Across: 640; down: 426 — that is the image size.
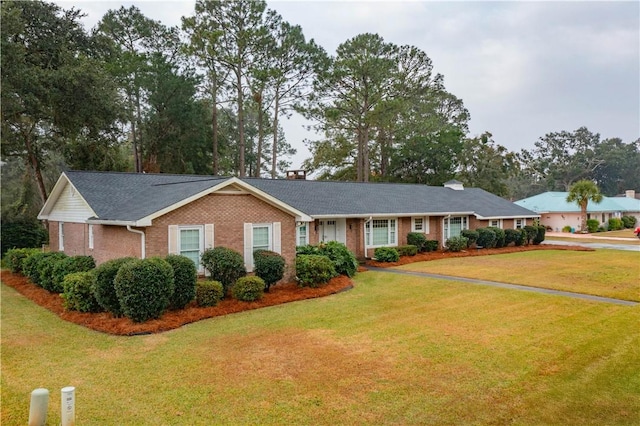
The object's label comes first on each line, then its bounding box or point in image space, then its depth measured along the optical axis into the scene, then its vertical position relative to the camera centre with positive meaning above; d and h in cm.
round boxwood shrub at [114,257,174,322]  1062 -148
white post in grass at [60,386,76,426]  561 -227
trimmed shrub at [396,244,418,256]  2358 -154
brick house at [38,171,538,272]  1344 +40
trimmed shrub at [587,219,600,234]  4681 -79
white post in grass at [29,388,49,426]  579 -235
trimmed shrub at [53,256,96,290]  1441 -126
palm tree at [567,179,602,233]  4344 +234
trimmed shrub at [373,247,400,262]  2209 -164
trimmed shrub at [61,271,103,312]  1191 -180
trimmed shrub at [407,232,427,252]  2491 -104
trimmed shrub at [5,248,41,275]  1918 -119
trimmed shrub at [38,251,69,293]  1472 -149
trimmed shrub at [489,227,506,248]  2819 -111
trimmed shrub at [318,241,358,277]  1767 -138
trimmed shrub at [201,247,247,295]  1330 -117
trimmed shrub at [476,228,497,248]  2756 -108
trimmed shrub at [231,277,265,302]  1312 -191
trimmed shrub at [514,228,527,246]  2985 -121
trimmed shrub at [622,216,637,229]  5198 -60
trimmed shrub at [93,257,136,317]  1116 -148
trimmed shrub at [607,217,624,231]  4947 -80
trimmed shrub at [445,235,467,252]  2619 -137
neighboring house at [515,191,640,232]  4831 +90
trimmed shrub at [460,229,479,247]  2730 -91
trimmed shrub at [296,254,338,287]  1541 -167
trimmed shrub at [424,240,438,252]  2557 -143
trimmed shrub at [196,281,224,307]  1238 -191
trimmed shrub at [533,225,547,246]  3155 -123
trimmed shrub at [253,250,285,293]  1428 -136
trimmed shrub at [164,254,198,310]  1183 -145
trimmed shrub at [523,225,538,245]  3112 -92
